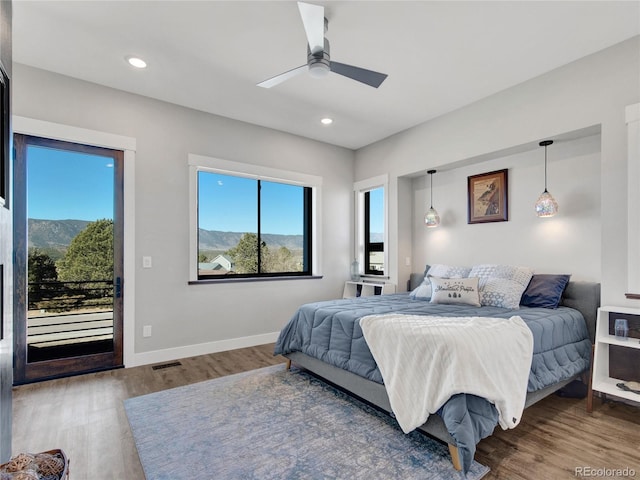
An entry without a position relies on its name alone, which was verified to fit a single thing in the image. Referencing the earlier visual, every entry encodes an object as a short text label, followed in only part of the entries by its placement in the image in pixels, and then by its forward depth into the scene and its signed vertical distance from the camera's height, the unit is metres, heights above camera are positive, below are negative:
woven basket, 1.32 -0.95
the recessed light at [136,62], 2.98 +1.58
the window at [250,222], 4.40 +0.22
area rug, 1.84 -1.29
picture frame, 3.85 +0.50
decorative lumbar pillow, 3.31 -0.54
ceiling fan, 2.23 +1.29
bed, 1.85 -0.90
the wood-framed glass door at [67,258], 3.10 -0.20
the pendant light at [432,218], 4.46 +0.27
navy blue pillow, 3.10 -0.50
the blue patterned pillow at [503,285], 3.18 -0.46
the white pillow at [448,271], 3.87 -0.39
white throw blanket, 1.87 -0.75
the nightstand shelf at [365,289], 4.71 -0.76
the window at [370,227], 5.21 +0.18
